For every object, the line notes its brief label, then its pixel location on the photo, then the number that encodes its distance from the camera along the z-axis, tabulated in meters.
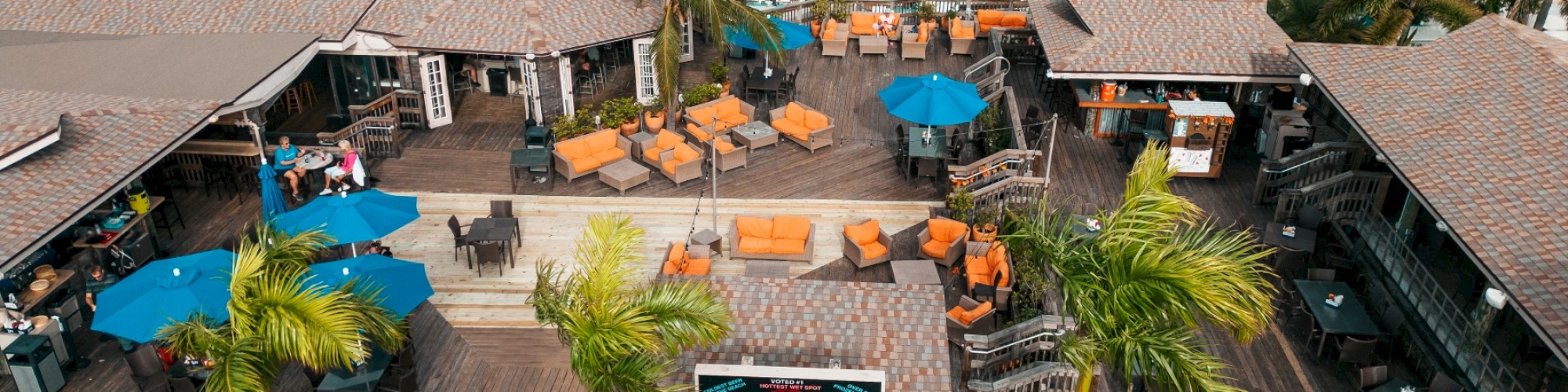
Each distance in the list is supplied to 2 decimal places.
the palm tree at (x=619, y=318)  13.66
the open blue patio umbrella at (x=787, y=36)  27.11
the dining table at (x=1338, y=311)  17.31
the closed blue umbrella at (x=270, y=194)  20.56
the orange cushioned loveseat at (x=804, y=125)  24.64
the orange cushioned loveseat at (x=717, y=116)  24.55
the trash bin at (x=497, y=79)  27.73
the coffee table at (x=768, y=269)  19.14
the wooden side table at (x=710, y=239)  20.14
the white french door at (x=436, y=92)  25.45
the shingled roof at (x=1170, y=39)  24.00
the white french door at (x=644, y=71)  26.53
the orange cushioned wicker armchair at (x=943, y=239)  19.80
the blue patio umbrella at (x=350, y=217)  17.88
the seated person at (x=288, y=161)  22.08
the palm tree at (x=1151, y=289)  13.62
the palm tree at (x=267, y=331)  13.85
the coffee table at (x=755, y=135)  24.61
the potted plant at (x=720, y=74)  26.52
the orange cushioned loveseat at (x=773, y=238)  20.20
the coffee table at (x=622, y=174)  22.72
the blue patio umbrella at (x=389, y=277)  16.47
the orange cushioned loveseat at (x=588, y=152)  23.28
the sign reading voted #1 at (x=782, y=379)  14.26
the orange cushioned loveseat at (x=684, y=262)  19.06
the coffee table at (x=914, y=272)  18.95
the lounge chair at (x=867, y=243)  19.95
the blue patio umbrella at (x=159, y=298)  15.70
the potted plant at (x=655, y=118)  24.88
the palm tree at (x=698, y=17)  24.64
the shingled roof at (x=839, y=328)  16.20
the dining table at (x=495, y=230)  19.84
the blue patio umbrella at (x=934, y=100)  22.78
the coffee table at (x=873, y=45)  30.00
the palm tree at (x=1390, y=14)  26.11
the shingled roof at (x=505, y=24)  24.95
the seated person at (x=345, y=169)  21.89
